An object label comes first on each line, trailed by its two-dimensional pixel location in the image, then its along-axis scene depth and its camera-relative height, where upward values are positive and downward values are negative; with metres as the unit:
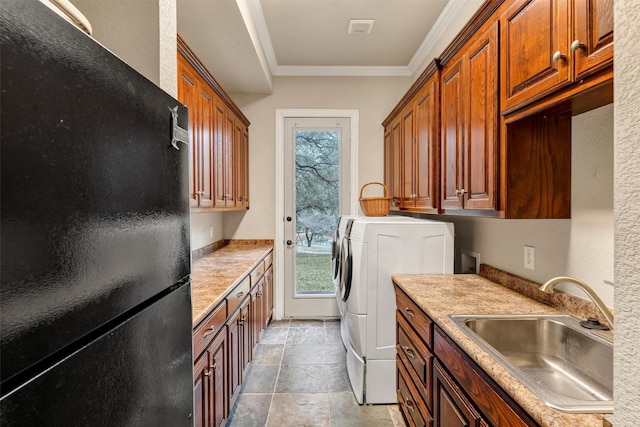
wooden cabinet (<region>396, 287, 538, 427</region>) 0.99 -0.65
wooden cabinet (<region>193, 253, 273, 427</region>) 1.46 -0.77
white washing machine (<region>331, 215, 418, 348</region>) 2.64 -0.40
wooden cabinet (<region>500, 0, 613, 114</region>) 0.96 +0.54
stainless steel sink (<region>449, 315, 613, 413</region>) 1.16 -0.54
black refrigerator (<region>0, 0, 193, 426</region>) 0.37 -0.03
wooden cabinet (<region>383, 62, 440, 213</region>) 2.23 +0.49
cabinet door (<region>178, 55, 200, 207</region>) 1.90 +0.65
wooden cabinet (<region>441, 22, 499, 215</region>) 1.55 +0.43
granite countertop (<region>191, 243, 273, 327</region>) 1.57 -0.42
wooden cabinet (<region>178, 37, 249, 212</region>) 2.04 +0.54
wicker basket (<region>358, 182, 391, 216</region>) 3.14 +0.03
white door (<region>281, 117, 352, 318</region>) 3.86 +0.09
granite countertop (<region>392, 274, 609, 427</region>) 0.78 -0.44
